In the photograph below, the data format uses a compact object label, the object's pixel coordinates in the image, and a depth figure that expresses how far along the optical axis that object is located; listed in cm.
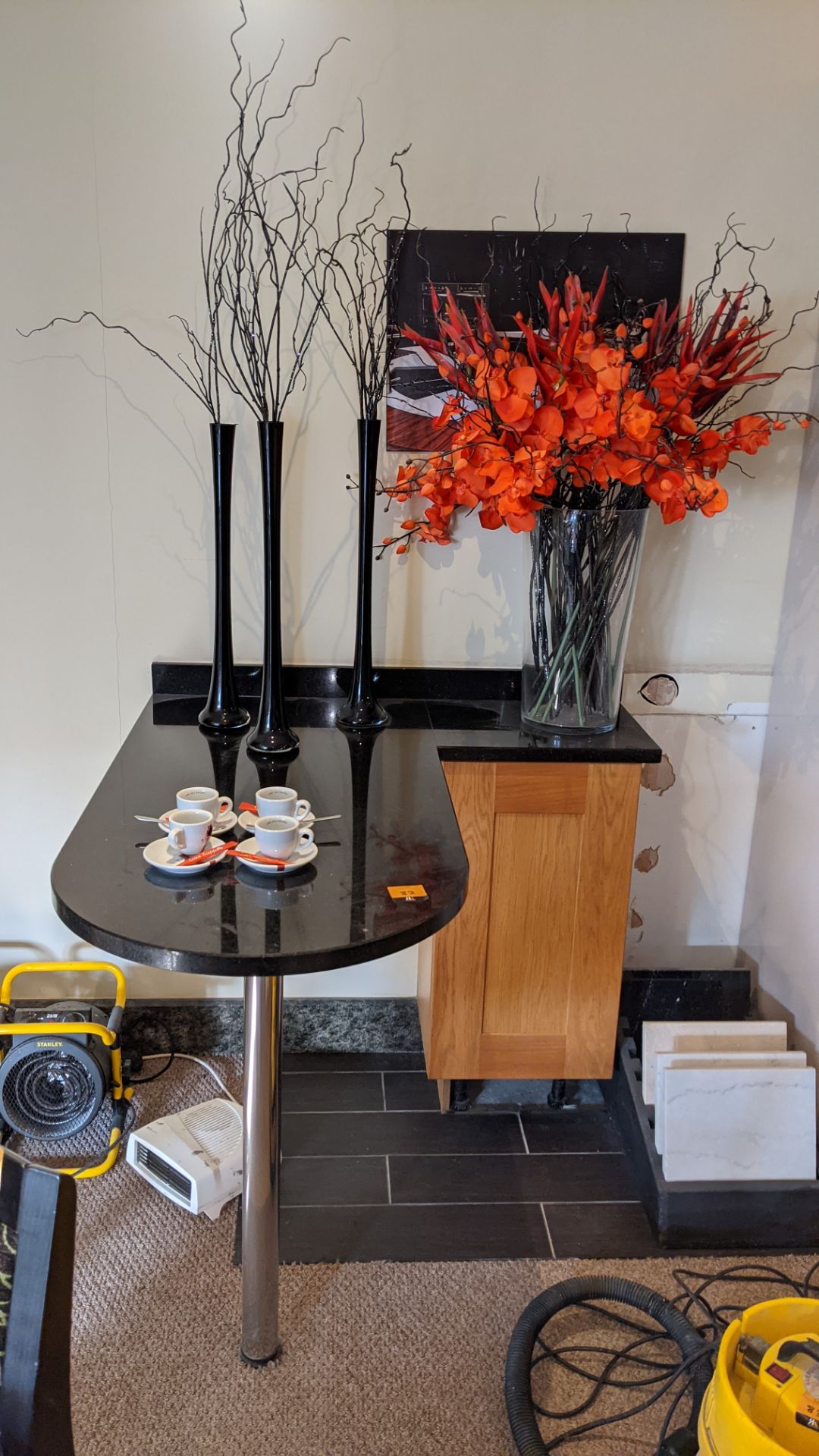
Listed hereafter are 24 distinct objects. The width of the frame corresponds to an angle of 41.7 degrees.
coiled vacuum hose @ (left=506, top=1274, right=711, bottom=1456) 159
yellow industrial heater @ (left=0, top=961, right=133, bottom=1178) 215
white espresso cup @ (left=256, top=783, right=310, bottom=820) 153
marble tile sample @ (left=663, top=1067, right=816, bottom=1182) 203
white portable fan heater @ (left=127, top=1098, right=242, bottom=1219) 202
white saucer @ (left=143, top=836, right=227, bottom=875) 142
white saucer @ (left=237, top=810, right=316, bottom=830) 152
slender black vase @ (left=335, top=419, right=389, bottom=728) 212
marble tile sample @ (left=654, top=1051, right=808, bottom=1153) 207
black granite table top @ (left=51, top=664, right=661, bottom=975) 128
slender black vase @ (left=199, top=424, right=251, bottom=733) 209
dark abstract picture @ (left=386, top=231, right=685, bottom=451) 216
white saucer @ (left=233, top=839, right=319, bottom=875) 143
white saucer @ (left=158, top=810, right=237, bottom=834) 153
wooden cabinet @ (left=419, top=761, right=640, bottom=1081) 206
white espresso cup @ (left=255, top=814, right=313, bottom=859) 143
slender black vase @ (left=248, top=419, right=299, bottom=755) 195
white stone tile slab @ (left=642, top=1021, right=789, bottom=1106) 218
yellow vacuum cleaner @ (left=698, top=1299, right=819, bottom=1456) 132
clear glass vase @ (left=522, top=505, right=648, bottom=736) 199
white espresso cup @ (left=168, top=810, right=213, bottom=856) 145
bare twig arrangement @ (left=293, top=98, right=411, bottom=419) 214
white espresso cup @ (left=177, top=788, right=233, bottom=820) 155
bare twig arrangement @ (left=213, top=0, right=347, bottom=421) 209
